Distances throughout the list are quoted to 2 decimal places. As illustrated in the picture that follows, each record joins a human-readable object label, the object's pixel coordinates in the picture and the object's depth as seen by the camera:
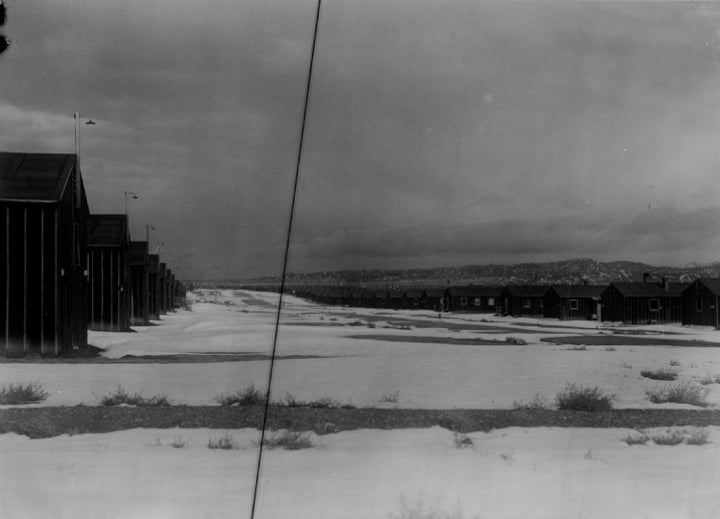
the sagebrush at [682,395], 12.11
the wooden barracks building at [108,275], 19.02
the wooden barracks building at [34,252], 15.17
